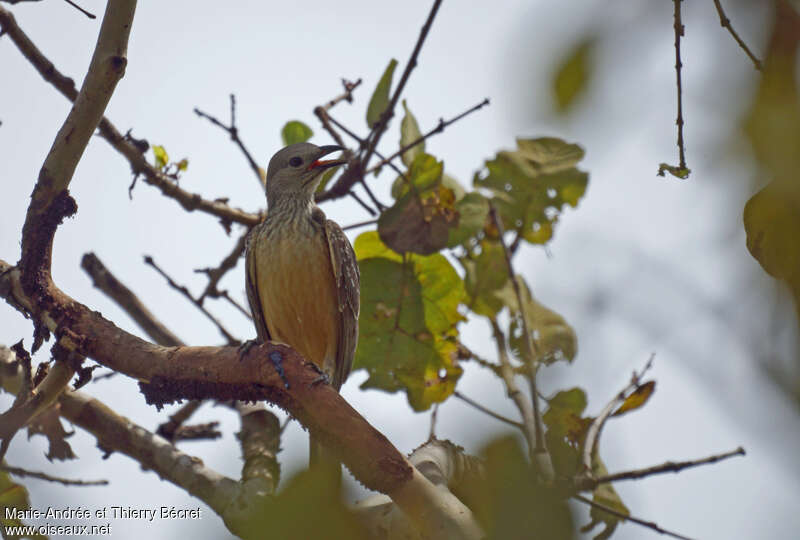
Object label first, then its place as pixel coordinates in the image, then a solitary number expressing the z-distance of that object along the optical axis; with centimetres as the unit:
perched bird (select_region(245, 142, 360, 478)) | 1129
